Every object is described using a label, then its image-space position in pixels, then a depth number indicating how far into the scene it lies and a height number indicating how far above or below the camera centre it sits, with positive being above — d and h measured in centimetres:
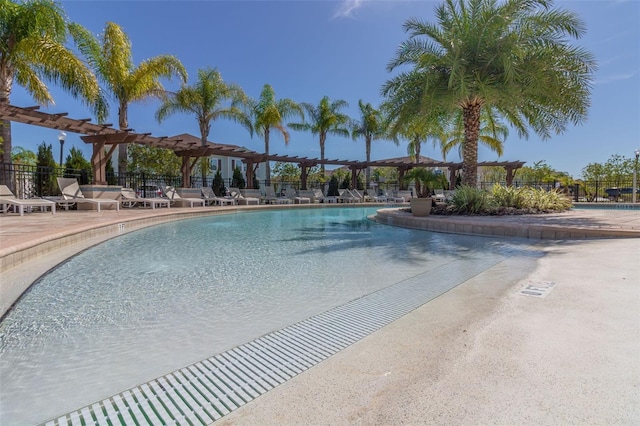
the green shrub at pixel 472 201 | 1030 -18
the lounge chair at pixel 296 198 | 2025 -5
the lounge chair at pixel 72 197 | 1130 +8
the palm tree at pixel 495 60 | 964 +398
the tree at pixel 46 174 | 1341 +103
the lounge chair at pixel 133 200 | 1329 -5
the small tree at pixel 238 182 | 2281 +105
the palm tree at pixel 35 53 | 1123 +486
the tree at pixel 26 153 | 3300 +462
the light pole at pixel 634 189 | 1669 +20
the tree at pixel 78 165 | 1494 +156
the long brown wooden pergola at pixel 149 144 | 1034 +229
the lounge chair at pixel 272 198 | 1978 -4
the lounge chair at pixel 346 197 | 2209 -2
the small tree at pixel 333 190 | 2425 +48
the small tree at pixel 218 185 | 2069 +79
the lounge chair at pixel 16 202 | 919 -6
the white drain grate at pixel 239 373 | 155 -96
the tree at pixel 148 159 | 2964 +346
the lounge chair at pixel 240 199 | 1822 -7
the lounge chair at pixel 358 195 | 2252 +10
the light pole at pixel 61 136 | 1444 +268
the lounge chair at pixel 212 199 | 1665 -5
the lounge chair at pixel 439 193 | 2239 +18
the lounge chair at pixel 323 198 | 2150 -8
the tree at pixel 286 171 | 4305 +355
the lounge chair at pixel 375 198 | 2295 -12
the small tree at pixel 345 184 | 2597 +96
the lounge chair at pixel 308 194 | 2112 +18
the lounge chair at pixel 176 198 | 1520 +1
